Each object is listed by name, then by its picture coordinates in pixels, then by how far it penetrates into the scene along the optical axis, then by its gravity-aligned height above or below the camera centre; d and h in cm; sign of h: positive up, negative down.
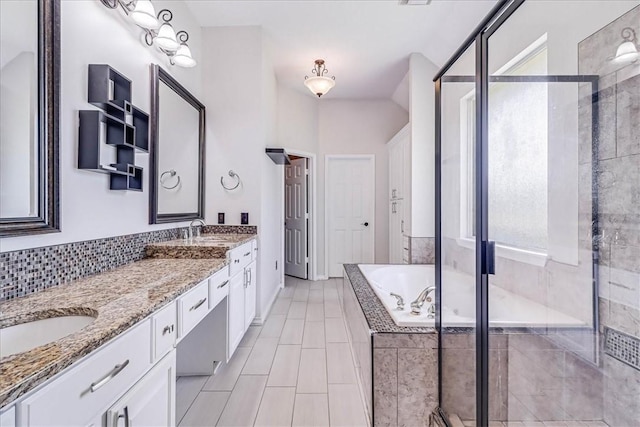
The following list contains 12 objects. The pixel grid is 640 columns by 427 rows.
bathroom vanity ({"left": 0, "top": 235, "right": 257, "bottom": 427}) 62 -34
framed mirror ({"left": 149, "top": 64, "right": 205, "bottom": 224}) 218 +50
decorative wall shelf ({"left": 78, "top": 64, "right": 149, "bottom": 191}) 148 +43
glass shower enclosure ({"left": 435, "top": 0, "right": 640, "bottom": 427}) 126 -4
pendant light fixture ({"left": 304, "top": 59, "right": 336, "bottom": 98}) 336 +141
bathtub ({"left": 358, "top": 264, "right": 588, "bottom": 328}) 151 -50
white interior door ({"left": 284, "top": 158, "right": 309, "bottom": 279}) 493 -7
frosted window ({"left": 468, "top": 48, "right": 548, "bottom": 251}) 154 +29
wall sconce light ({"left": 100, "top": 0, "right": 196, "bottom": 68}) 177 +115
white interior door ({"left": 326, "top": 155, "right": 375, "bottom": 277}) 500 +6
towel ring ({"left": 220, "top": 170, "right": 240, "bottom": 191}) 306 +31
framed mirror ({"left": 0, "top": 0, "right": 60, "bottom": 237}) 110 +37
